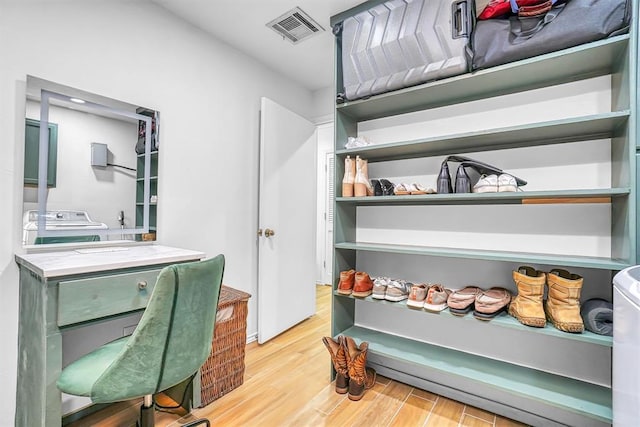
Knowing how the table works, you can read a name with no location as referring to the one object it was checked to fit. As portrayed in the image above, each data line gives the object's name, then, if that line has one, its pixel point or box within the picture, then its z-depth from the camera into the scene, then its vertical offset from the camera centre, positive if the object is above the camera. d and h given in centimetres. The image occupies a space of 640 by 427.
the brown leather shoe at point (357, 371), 179 -91
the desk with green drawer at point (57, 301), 113 -36
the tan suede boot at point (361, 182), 194 +22
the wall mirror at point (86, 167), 147 +25
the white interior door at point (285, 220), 252 -4
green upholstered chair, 104 -48
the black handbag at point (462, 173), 160 +24
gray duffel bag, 126 +84
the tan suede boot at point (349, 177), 197 +25
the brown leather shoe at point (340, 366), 185 -91
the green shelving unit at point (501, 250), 130 -18
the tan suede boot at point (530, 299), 138 -38
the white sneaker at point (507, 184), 151 +17
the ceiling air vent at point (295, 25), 205 +134
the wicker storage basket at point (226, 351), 174 -83
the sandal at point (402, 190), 177 +16
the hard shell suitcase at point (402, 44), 155 +96
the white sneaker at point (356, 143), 198 +48
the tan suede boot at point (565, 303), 130 -37
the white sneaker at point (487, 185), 153 +17
